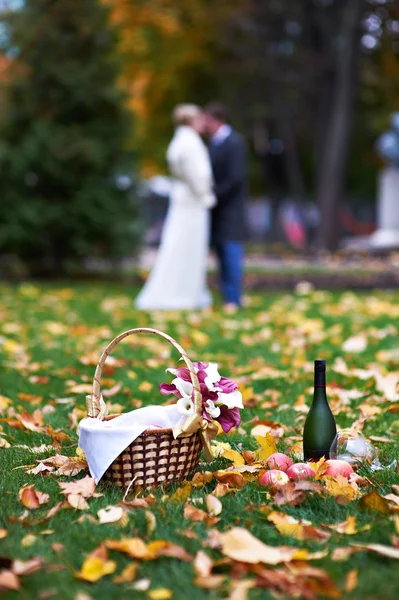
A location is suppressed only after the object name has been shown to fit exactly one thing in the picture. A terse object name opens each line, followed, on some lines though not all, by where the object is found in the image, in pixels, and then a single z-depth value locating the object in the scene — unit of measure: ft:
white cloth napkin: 16.19
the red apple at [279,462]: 17.29
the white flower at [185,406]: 16.99
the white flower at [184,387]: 17.39
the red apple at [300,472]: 16.66
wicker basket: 16.44
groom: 52.75
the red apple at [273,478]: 16.34
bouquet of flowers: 17.43
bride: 55.30
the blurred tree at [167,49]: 100.93
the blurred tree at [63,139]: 78.20
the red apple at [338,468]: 16.97
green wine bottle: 18.26
